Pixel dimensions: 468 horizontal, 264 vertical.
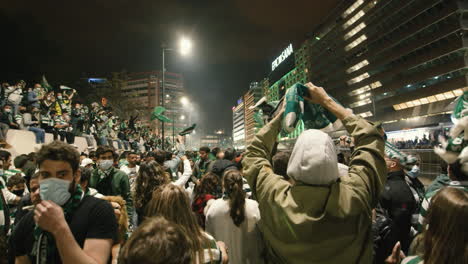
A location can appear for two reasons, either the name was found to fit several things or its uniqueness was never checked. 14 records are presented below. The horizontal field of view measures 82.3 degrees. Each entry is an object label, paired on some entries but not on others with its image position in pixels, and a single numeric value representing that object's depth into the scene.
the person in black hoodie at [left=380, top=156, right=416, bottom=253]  3.41
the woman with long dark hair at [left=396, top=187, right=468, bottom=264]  1.46
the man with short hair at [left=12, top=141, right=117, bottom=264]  1.92
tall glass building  40.72
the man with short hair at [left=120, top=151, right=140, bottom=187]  6.29
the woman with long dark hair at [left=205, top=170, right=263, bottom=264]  2.84
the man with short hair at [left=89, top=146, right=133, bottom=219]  4.80
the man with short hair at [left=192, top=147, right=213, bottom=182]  7.89
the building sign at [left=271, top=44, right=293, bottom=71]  109.32
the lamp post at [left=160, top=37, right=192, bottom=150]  13.04
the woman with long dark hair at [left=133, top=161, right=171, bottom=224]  3.97
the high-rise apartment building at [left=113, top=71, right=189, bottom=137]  122.43
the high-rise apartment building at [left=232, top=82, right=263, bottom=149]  155.25
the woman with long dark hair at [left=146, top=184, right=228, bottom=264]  2.05
